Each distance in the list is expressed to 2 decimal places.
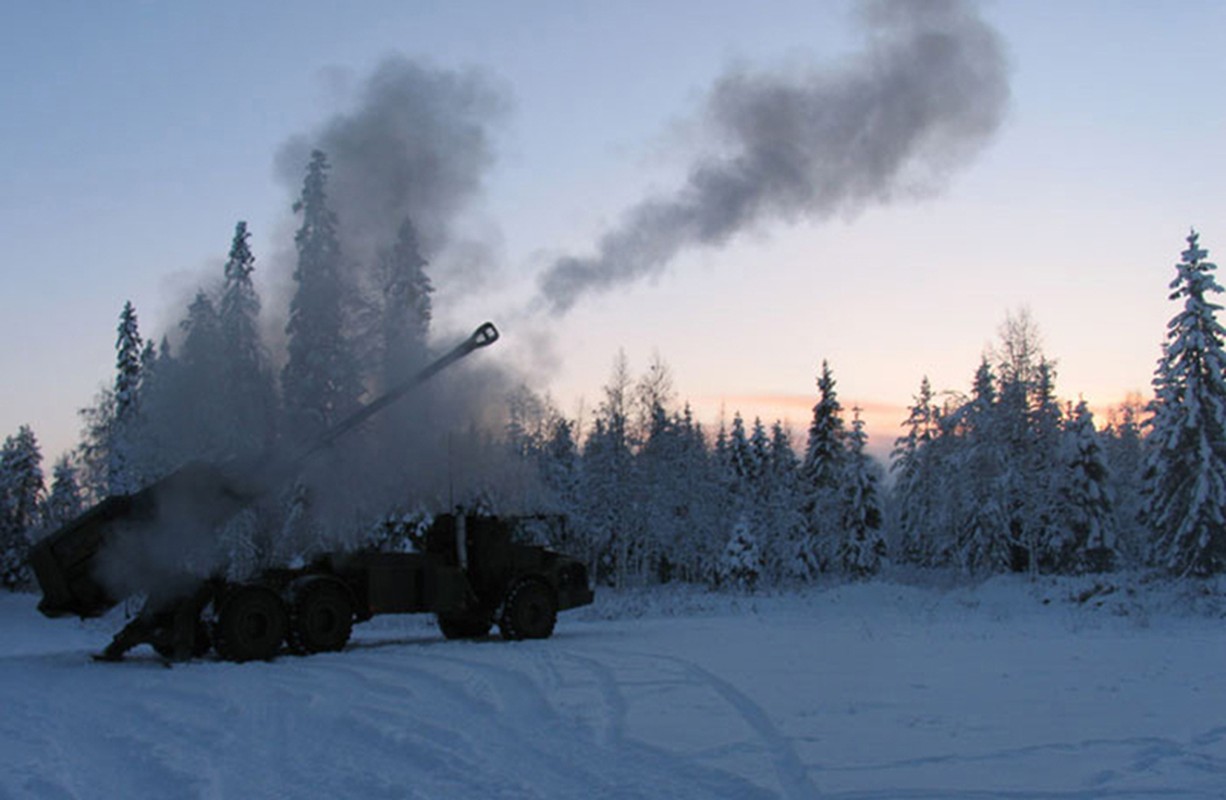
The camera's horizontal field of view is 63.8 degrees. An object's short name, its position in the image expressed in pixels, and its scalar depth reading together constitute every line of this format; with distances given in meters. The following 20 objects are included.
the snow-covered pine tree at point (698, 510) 62.81
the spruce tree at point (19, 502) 55.69
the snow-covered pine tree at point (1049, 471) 47.78
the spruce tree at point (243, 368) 19.50
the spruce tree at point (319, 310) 25.20
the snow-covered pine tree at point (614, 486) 48.98
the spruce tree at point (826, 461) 59.50
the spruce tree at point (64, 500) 55.31
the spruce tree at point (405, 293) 25.25
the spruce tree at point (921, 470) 63.00
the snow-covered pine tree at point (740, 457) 73.88
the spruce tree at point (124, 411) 37.31
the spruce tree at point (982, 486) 46.34
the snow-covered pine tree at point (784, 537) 61.59
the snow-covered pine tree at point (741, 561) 52.88
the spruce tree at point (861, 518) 55.56
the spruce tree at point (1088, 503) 49.85
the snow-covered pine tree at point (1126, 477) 57.84
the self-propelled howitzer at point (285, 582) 14.75
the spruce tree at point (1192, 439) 33.69
